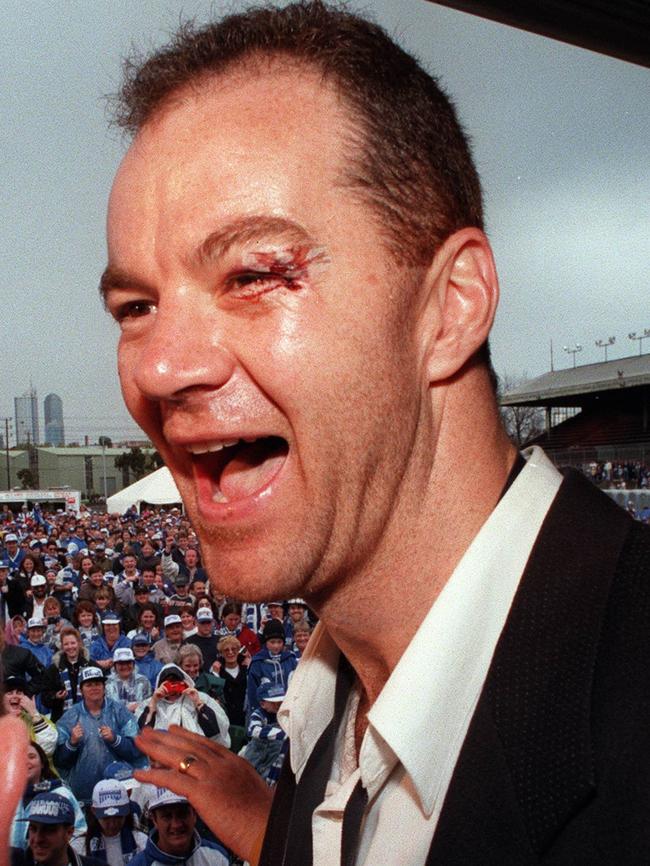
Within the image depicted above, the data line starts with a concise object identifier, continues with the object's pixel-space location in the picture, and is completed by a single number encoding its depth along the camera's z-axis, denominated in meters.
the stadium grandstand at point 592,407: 32.75
